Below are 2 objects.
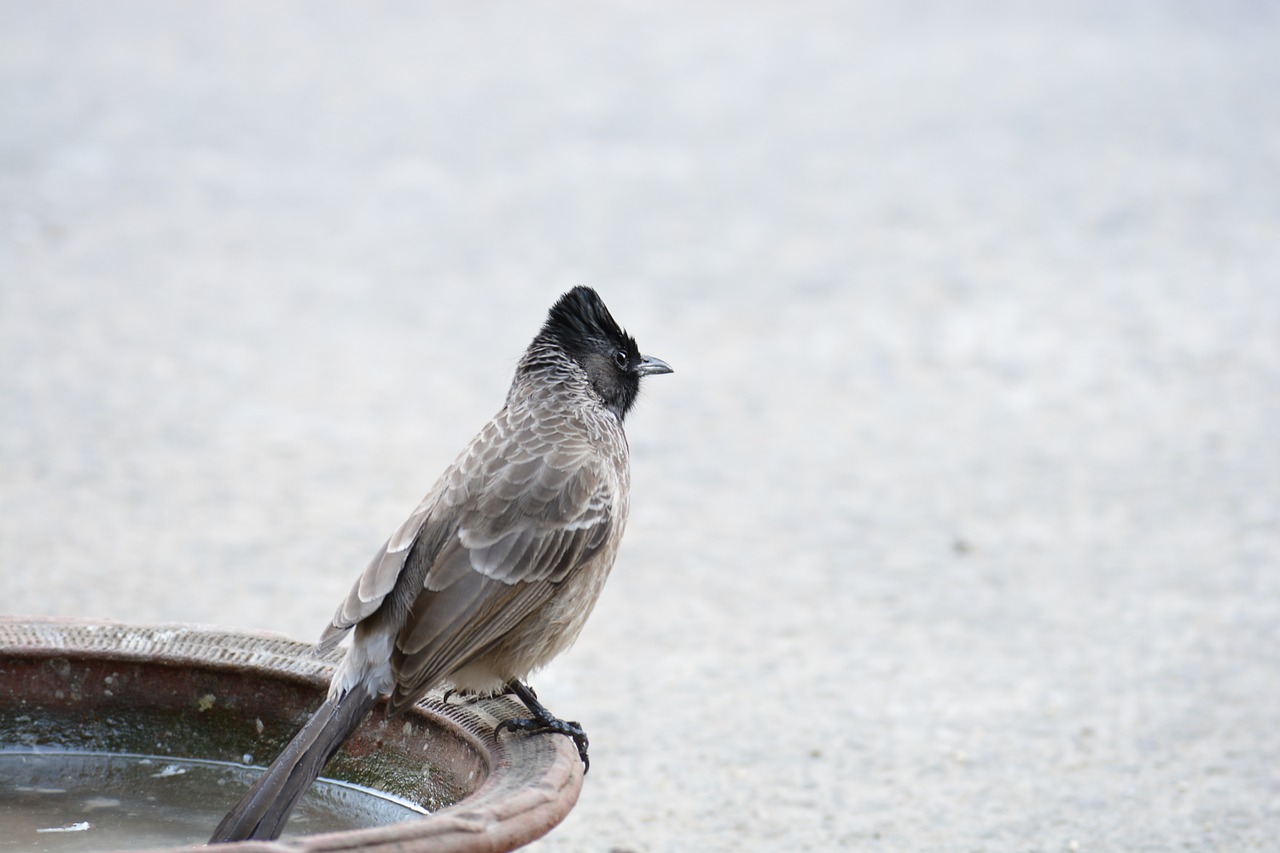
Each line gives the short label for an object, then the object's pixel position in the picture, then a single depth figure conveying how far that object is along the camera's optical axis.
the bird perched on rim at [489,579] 6.63
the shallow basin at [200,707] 7.13
